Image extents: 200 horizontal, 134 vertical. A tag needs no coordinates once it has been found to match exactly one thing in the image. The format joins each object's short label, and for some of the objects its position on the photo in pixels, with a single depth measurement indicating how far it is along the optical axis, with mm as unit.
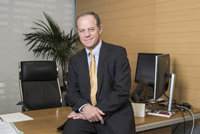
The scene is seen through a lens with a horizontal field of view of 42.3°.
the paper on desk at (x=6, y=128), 1901
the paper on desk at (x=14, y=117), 2286
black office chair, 3301
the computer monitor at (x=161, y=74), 2520
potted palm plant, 4780
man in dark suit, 1879
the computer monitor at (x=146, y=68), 3486
